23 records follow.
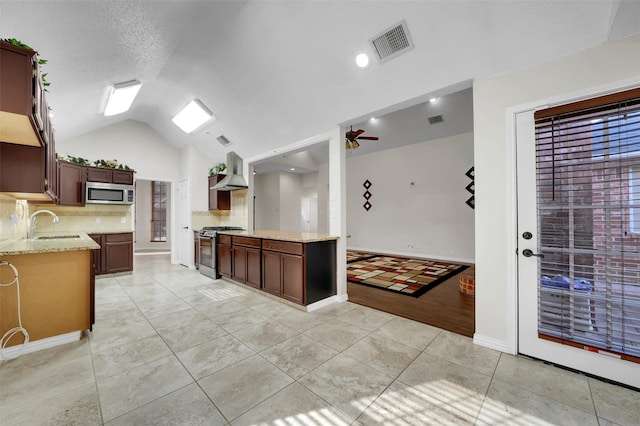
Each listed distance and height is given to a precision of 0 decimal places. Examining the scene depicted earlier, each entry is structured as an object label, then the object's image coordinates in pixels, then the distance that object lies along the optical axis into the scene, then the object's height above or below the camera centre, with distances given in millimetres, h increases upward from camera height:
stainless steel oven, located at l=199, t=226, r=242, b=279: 4945 -747
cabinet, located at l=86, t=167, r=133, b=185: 5113 +822
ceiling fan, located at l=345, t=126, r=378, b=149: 4539 +1385
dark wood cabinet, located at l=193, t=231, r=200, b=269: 5684 -789
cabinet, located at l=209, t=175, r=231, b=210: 6008 +410
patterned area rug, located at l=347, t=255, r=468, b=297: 4219 -1186
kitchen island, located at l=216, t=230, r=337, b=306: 3295 -717
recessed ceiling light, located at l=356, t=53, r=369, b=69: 2649 +1615
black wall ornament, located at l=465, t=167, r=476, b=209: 6000 +619
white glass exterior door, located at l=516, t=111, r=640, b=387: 2125 -317
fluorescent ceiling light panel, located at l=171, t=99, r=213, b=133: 4824 +1996
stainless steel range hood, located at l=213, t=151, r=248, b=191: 5180 +865
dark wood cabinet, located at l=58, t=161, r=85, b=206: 4750 +598
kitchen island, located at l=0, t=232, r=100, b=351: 2238 -712
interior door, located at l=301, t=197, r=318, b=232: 10164 -1
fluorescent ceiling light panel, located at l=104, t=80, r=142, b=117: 3814 +1961
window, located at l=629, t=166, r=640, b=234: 1761 +95
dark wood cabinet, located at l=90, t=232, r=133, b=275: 5098 -787
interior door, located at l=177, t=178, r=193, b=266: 6215 -263
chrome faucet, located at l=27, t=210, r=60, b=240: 3314 -159
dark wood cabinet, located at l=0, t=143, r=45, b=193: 2074 +394
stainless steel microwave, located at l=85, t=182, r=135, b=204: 5047 +446
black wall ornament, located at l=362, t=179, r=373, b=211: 8023 +597
